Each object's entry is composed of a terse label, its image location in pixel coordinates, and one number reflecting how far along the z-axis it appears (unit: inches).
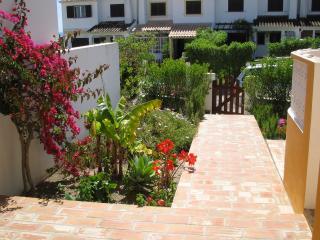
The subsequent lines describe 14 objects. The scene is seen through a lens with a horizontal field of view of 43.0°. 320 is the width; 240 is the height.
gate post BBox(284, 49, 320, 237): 193.0
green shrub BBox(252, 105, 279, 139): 446.0
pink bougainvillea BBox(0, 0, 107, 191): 231.3
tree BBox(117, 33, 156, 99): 569.6
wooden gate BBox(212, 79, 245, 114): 585.3
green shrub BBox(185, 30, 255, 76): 1110.0
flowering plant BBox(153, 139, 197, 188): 280.5
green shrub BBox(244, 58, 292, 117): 522.3
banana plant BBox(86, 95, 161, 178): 296.0
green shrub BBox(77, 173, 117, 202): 251.8
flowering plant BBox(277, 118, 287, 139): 436.9
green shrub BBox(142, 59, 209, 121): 537.6
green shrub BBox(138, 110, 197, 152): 387.2
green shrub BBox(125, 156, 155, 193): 275.1
